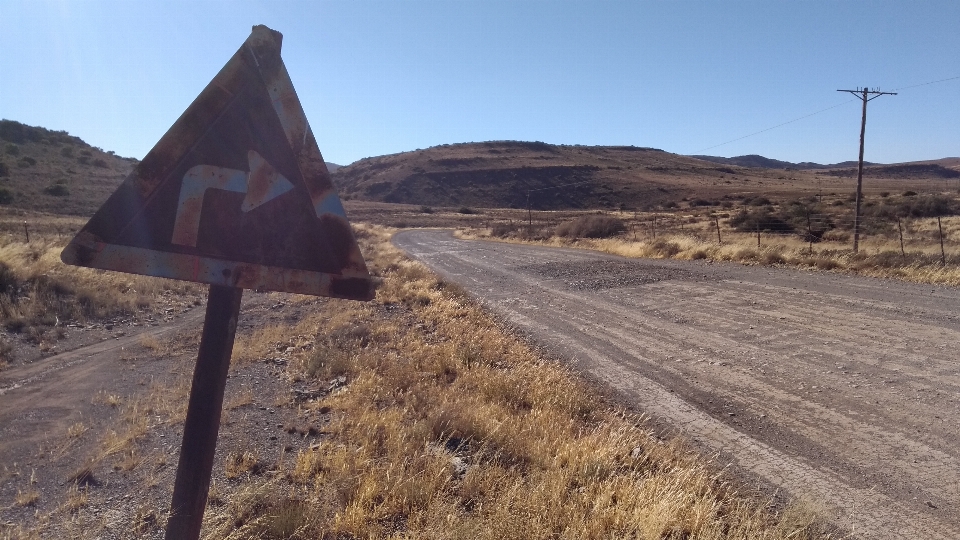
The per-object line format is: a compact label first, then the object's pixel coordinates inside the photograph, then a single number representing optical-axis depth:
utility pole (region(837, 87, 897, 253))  26.45
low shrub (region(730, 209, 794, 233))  39.59
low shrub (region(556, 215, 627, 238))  40.91
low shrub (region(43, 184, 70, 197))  45.44
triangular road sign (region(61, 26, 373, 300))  2.39
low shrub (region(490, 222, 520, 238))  47.62
